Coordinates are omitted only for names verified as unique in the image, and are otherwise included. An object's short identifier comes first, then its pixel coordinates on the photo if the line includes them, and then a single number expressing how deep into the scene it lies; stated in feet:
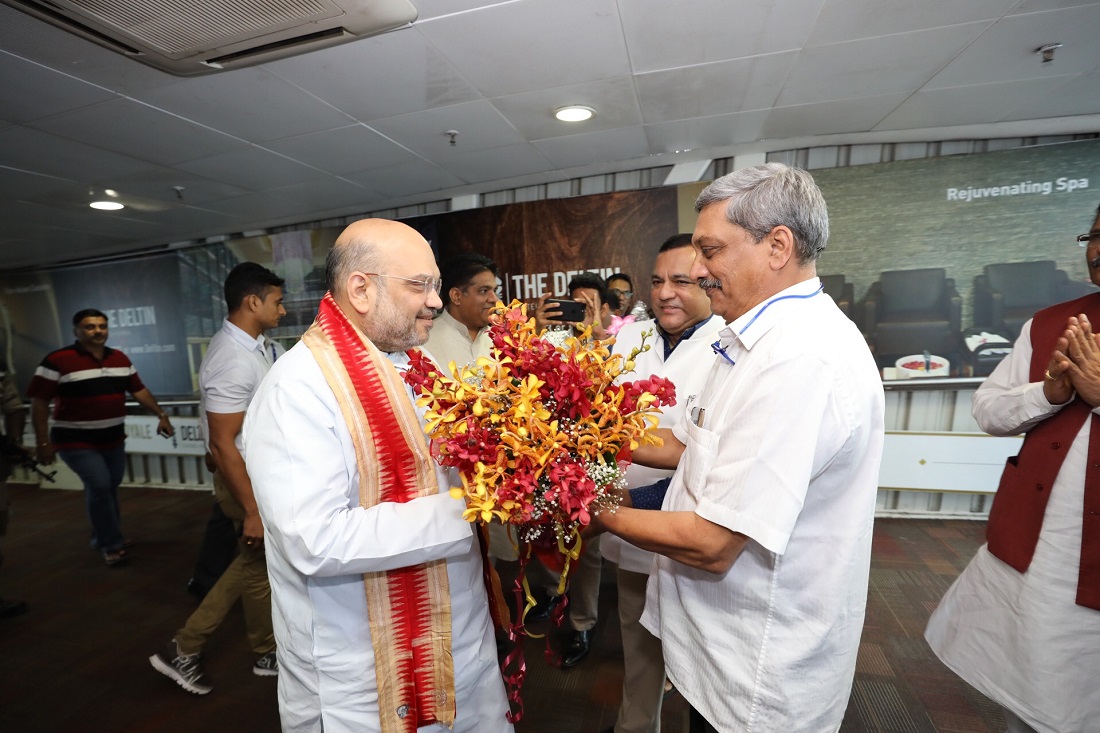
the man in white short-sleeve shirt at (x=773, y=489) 3.28
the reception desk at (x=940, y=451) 13.14
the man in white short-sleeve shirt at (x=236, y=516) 8.00
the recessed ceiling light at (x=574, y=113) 10.38
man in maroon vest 4.70
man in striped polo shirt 13.05
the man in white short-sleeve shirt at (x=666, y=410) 5.79
